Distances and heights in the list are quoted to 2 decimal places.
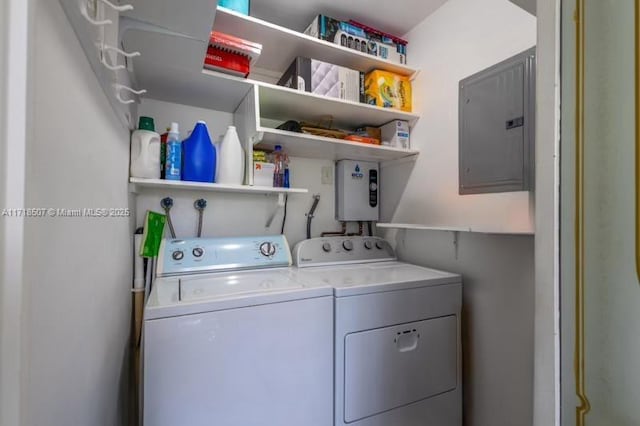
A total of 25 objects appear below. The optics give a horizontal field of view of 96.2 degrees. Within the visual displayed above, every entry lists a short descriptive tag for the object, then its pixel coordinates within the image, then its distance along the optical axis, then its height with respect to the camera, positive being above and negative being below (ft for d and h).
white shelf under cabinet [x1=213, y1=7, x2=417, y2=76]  4.62 +3.13
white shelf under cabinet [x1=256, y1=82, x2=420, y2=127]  5.08 +2.12
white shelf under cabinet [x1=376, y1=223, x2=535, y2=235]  3.89 -0.18
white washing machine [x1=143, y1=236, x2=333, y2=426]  3.09 -1.63
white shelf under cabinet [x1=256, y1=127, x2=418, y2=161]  5.13 +1.39
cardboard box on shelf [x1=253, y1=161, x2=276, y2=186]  5.31 +0.80
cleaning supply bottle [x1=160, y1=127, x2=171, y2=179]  4.74 +1.02
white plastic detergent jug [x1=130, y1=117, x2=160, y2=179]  4.31 +0.93
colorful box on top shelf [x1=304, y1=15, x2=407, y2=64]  5.48 +3.60
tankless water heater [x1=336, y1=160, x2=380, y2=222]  6.73 +0.62
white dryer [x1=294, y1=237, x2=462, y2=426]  3.99 -1.95
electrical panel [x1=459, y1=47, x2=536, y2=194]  4.11 +1.41
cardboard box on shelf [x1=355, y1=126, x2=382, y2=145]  6.50 +1.94
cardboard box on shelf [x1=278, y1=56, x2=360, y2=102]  5.29 +2.64
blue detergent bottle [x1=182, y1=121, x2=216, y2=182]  4.79 +0.99
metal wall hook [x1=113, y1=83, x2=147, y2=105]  2.86 +1.28
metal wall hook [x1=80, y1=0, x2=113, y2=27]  1.76 +1.28
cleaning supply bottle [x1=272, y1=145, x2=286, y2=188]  5.80 +0.96
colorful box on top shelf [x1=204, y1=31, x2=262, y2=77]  4.41 +2.61
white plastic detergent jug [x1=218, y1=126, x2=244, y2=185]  4.96 +0.98
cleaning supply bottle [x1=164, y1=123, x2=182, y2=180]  4.66 +0.97
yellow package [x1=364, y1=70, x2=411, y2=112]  5.80 +2.64
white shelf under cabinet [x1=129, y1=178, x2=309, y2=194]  4.36 +0.49
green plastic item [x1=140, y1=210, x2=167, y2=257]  4.82 -0.32
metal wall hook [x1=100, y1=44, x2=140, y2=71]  2.19 +1.29
